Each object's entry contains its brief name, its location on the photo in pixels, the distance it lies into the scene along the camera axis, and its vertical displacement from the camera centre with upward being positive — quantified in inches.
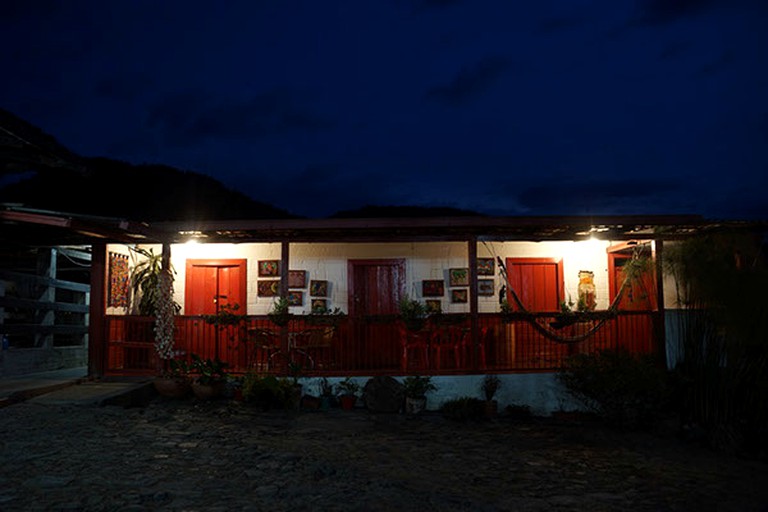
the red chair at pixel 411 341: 408.0 -18.6
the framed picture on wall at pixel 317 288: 486.0 +19.0
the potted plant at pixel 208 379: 381.1 -38.3
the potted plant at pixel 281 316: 400.5 -1.3
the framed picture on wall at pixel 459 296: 486.3 +11.5
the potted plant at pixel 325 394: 385.4 -49.1
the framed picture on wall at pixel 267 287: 481.7 +19.8
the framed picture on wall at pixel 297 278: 482.6 +26.3
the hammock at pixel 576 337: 402.3 -6.0
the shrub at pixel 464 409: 364.2 -55.7
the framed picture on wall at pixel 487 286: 486.3 +18.7
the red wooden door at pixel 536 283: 488.1 +20.8
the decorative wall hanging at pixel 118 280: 454.3 +25.6
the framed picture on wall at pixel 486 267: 486.0 +33.3
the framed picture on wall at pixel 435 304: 475.2 +5.7
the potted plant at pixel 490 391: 375.2 -48.0
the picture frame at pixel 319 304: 479.5 +7.0
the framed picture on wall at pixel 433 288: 487.5 +18.0
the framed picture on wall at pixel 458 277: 486.0 +26.0
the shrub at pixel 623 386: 350.0 -42.5
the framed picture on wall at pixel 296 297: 485.4 +12.4
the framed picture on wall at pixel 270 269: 485.1 +33.8
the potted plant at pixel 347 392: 386.0 -48.2
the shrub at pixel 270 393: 373.7 -45.8
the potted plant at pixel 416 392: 378.6 -47.3
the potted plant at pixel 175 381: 384.2 -39.6
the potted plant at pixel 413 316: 400.5 -2.5
